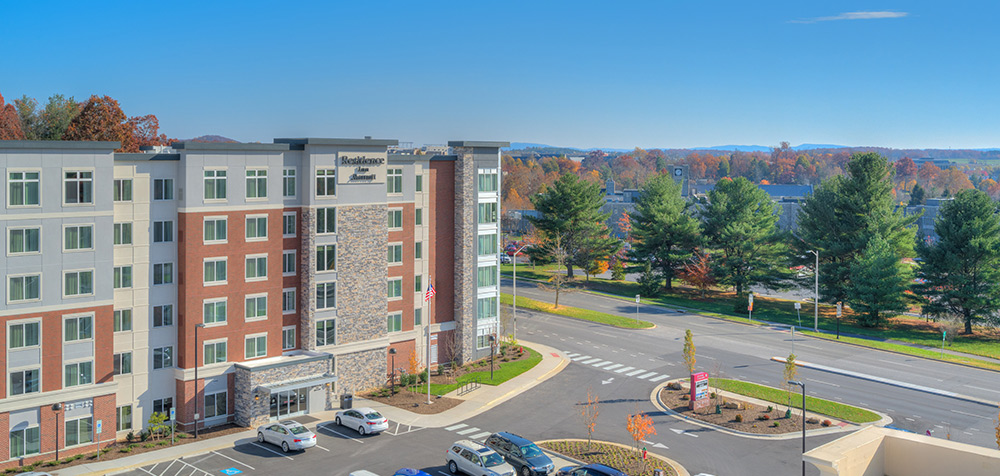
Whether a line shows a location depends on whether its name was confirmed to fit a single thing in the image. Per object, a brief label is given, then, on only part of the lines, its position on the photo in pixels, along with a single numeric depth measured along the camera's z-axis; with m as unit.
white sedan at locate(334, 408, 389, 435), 43.56
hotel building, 39.44
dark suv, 37.34
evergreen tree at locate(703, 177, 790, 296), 86.19
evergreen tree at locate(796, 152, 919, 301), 79.50
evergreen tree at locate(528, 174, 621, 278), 96.62
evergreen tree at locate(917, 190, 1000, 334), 72.31
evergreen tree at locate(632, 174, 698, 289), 91.75
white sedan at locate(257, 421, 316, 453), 40.91
